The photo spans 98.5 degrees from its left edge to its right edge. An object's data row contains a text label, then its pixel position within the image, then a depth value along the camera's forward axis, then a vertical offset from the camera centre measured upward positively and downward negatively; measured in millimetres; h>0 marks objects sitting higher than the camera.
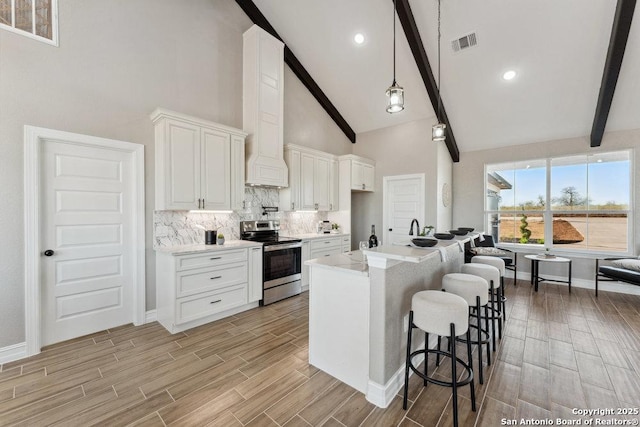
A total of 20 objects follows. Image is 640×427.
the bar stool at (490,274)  2943 -691
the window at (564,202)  4777 +156
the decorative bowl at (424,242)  2314 -271
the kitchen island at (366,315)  1989 -830
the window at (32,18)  2586 +1866
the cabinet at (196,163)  3312 +606
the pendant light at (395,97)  2438 +1009
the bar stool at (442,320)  1849 -767
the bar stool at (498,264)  3310 -677
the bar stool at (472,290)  2385 -699
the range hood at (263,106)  4227 +1648
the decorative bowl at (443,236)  3088 -294
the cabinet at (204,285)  3127 -934
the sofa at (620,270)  3849 -889
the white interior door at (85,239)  2848 -324
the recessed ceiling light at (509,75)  4287 +2131
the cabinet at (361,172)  5727 +823
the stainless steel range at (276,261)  4012 -774
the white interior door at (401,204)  5652 +137
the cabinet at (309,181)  4859 +553
